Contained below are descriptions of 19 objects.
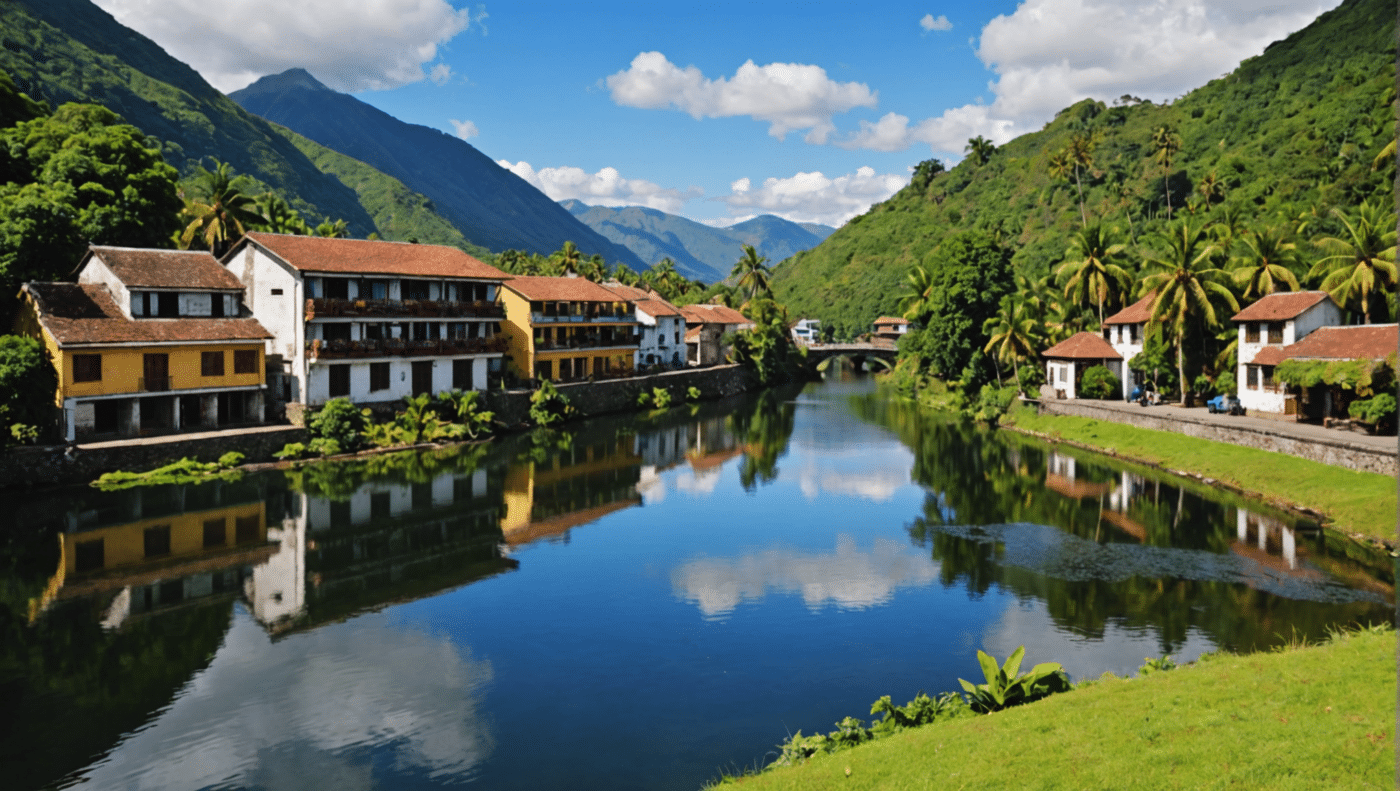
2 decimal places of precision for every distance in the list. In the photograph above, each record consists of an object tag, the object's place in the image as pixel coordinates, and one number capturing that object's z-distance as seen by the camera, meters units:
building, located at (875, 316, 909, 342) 153.00
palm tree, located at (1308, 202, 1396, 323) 52.81
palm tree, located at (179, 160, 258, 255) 67.75
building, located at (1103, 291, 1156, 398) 69.25
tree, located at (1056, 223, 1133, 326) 76.31
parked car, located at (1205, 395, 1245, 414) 55.44
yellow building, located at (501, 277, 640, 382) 75.19
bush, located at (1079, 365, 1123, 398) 69.62
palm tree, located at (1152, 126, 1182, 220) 119.38
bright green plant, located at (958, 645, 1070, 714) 19.31
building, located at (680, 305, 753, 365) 108.75
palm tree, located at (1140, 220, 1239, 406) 59.62
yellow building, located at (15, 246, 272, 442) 46.09
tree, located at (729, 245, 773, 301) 127.49
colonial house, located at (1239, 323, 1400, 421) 46.75
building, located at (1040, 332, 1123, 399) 70.69
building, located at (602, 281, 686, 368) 95.50
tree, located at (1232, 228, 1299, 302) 62.06
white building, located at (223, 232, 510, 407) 56.50
